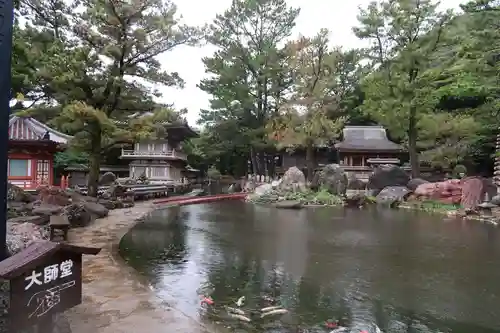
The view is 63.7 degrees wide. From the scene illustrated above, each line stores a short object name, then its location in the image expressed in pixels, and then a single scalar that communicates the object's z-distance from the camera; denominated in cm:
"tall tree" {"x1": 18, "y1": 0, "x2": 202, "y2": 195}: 1593
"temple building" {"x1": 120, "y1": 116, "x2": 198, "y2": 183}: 3881
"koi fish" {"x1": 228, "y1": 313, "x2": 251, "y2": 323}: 570
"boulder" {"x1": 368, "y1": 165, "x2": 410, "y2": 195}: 2727
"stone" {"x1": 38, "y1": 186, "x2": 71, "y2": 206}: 1370
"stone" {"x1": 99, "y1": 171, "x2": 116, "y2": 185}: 3074
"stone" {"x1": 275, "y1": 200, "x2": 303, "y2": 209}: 2277
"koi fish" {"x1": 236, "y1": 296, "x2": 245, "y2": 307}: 634
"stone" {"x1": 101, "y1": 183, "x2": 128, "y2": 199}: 2054
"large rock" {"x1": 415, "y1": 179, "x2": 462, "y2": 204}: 2184
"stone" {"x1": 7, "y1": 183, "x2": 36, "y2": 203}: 1422
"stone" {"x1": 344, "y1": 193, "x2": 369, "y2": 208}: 2344
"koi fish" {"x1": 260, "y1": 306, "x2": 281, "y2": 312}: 604
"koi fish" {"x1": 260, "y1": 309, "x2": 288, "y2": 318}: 591
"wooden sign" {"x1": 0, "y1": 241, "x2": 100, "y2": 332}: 367
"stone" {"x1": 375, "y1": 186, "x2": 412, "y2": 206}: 2397
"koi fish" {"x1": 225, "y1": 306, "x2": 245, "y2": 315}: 596
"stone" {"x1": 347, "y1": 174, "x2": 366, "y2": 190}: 2964
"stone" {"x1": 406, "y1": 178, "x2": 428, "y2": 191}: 2514
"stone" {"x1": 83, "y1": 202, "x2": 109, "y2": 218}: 1480
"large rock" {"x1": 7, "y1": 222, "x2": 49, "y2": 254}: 675
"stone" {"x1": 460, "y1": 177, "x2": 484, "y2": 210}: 2027
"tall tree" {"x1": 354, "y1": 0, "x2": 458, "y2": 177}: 2697
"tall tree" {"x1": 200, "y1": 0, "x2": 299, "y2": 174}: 3747
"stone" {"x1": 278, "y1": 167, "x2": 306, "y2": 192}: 2698
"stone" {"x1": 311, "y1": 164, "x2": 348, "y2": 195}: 2738
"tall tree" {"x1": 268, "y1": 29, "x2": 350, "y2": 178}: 3231
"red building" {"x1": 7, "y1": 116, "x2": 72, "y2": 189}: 1887
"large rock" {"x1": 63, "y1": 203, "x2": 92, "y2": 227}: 1252
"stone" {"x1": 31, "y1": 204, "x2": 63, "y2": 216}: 1152
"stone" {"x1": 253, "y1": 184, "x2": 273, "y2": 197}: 2752
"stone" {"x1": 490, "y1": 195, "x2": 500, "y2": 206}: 1878
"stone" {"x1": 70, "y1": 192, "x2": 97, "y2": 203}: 1526
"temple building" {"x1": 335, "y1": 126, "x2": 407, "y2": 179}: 3756
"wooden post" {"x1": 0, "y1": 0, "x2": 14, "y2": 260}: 413
